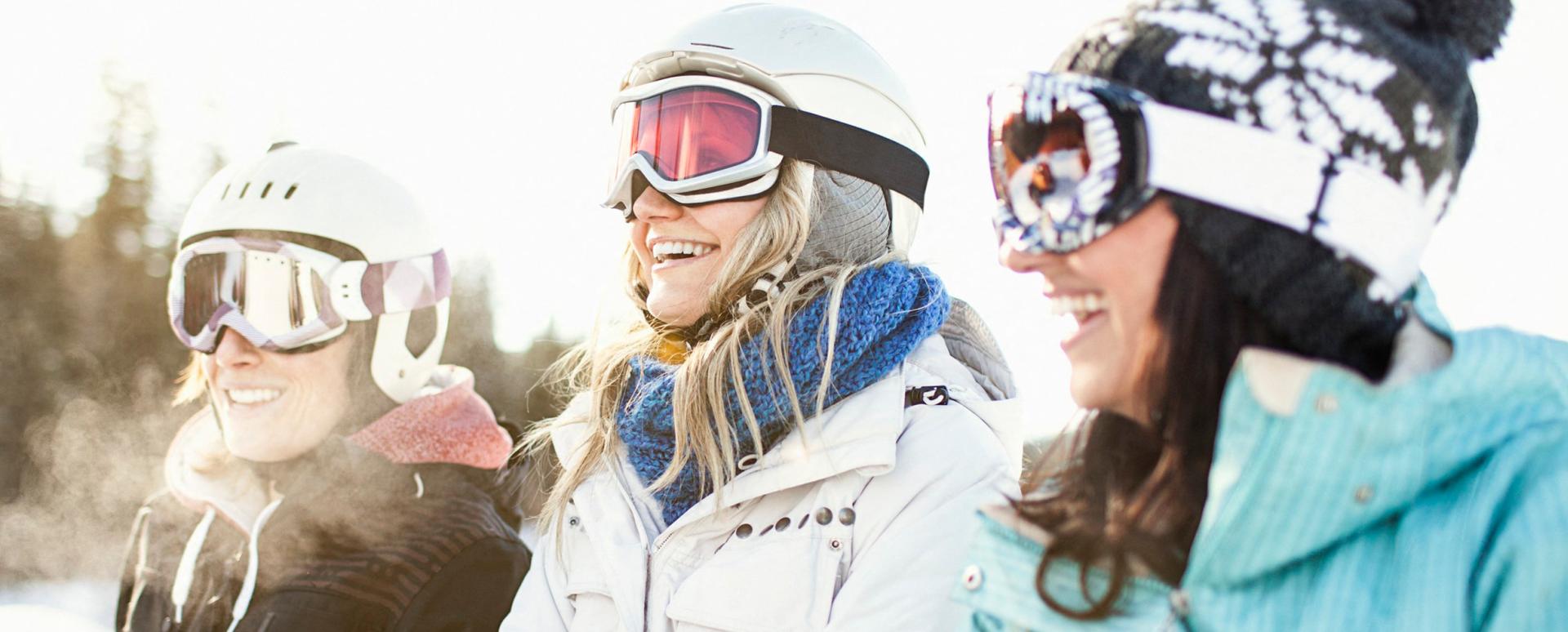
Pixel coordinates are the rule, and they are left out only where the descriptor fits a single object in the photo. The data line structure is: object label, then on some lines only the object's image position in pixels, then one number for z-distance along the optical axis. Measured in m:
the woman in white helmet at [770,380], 2.30
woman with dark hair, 1.31
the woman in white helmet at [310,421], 3.41
